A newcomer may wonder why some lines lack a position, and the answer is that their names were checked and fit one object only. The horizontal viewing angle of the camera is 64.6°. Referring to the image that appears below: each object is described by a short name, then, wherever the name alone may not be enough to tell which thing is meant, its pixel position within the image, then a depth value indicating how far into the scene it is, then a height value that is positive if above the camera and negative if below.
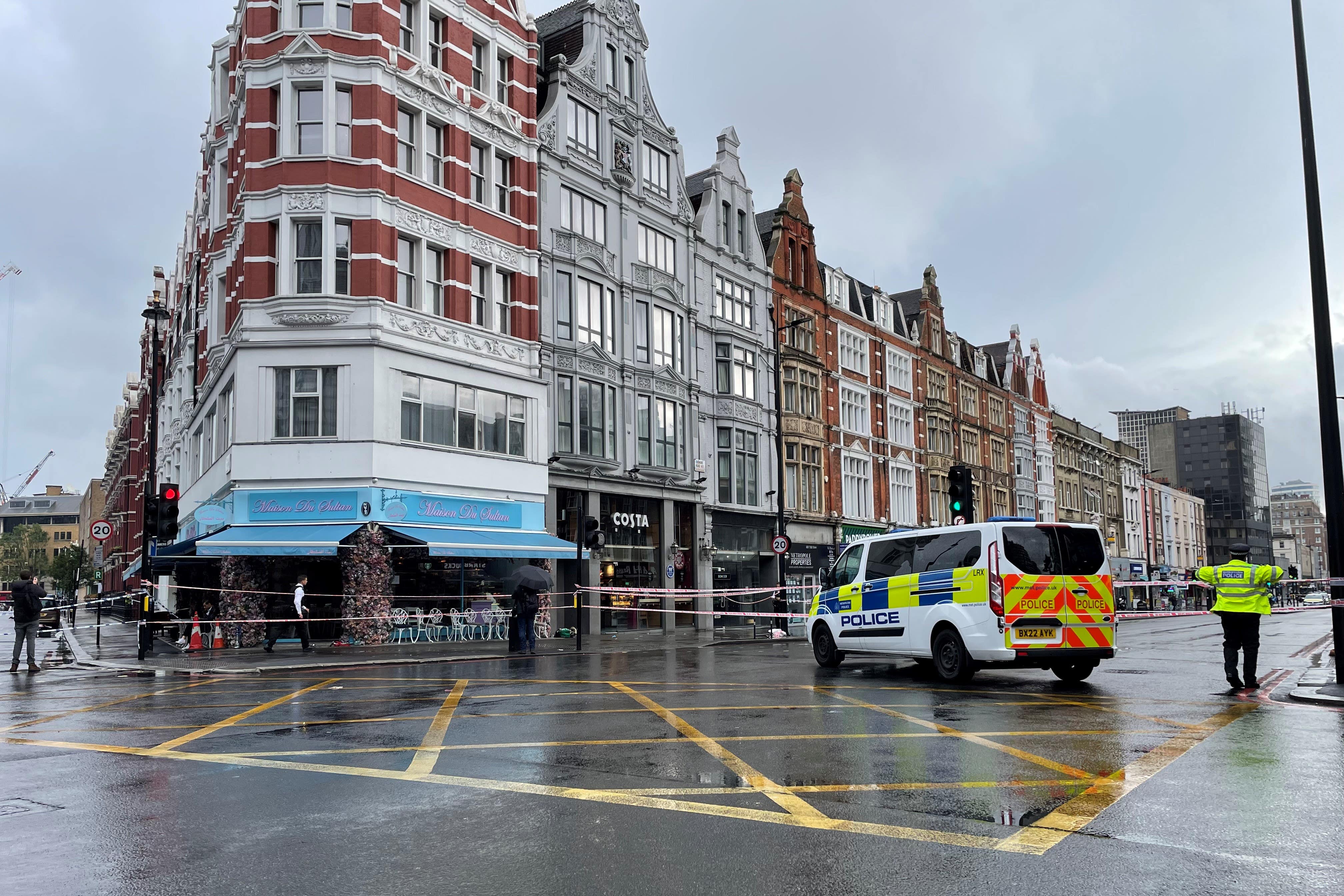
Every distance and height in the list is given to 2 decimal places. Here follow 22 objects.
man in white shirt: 22.45 -1.28
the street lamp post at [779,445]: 32.84 +3.35
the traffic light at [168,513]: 20.98 +0.97
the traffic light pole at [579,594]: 22.36 -0.85
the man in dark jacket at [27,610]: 18.56 -0.80
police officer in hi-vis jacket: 12.77 -0.75
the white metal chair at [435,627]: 26.41 -1.72
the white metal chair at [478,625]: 27.44 -1.77
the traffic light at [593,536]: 22.14 +0.39
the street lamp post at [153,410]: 28.41 +4.42
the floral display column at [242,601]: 24.30 -0.90
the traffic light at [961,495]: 20.16 +1.00
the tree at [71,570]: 81.56 -0.50
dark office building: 152.88 +10.95
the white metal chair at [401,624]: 25.52 -1.58
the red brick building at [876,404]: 45.06 +7.36
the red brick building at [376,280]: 25.69 +7.23
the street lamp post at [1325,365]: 12.40 +2.11
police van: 13.42 -0.68
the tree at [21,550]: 139.62 +2.01
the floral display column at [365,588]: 24.58 -0.67
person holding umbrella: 21.66 -0.87
